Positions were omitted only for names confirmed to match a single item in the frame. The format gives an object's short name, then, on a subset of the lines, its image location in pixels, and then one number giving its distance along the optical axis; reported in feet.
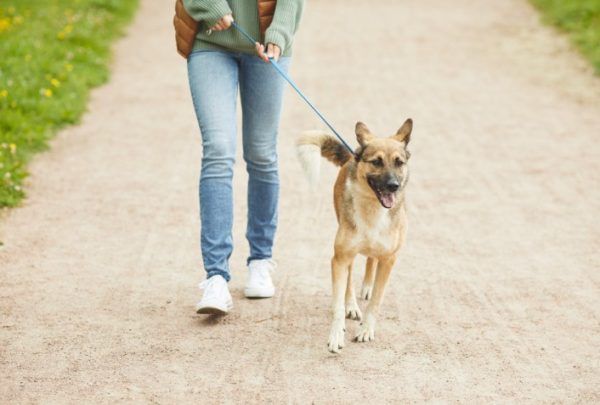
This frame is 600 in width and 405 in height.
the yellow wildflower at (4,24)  80.95
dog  28.90
